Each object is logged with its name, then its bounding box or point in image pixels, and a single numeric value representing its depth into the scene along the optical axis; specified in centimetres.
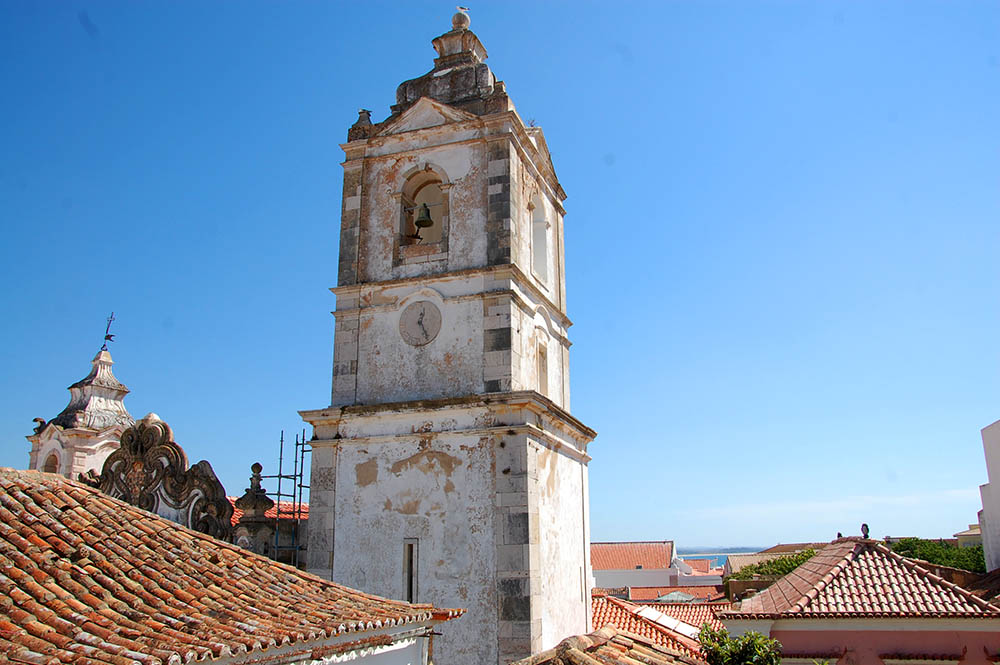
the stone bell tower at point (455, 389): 1132
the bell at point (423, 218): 1345
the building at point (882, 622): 1157
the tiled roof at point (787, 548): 5948
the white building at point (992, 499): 1892
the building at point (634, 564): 5288
